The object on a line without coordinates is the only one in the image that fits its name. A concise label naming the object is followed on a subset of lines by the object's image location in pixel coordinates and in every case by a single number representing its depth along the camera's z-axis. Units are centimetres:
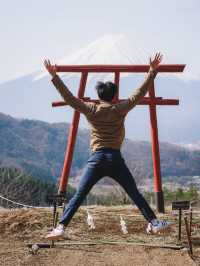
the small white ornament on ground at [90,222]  984
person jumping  703
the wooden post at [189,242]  744
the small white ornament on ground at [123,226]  944
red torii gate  1189
